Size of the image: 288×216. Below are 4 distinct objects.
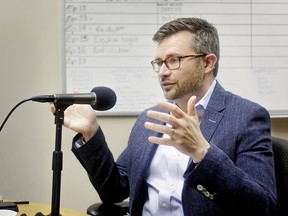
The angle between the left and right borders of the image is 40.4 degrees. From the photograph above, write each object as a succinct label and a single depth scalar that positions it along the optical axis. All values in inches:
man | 47.1
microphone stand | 42.7
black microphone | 43.2
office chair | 59.4
